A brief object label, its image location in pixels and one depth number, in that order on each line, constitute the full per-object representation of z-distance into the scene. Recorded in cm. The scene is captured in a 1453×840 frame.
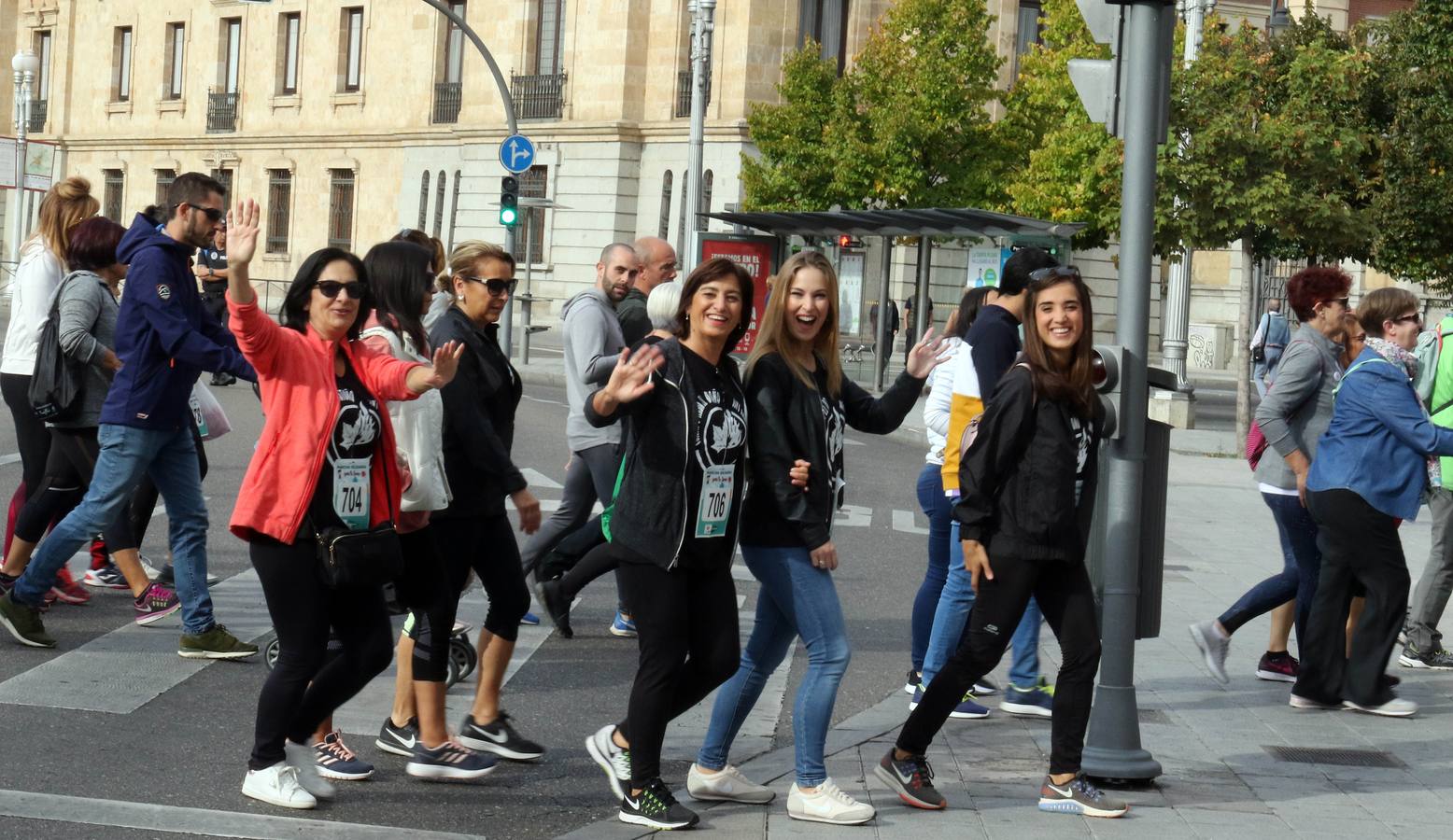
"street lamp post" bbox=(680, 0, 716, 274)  3106
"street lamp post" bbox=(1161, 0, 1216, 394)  2723
